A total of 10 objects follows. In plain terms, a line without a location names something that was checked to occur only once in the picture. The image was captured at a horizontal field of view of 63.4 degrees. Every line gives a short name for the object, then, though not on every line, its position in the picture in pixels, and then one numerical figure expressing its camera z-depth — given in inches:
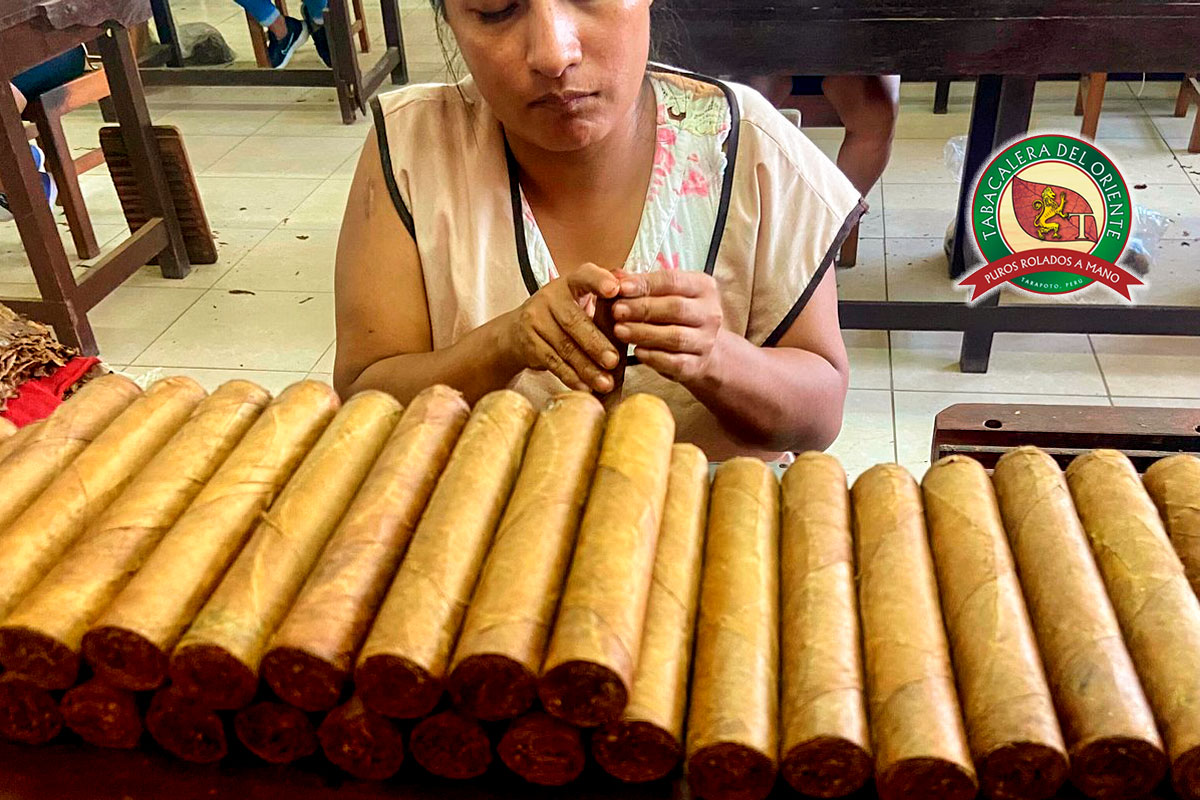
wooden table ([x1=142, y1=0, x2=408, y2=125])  183.8
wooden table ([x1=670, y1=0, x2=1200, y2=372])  87.0
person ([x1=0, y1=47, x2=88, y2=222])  129.6
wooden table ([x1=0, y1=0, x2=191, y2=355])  105.3
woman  52.8
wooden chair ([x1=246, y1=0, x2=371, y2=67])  205.0
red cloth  74.6
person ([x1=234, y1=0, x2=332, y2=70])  195.8
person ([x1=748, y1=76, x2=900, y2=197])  116.7
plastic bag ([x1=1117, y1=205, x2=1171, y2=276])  125.0
